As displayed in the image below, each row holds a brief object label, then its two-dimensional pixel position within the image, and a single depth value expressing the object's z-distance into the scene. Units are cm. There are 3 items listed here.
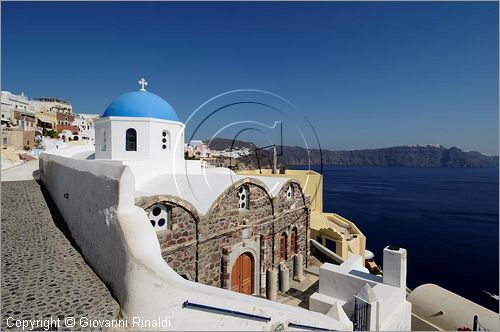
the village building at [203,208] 815
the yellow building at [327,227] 1855
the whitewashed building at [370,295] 727
